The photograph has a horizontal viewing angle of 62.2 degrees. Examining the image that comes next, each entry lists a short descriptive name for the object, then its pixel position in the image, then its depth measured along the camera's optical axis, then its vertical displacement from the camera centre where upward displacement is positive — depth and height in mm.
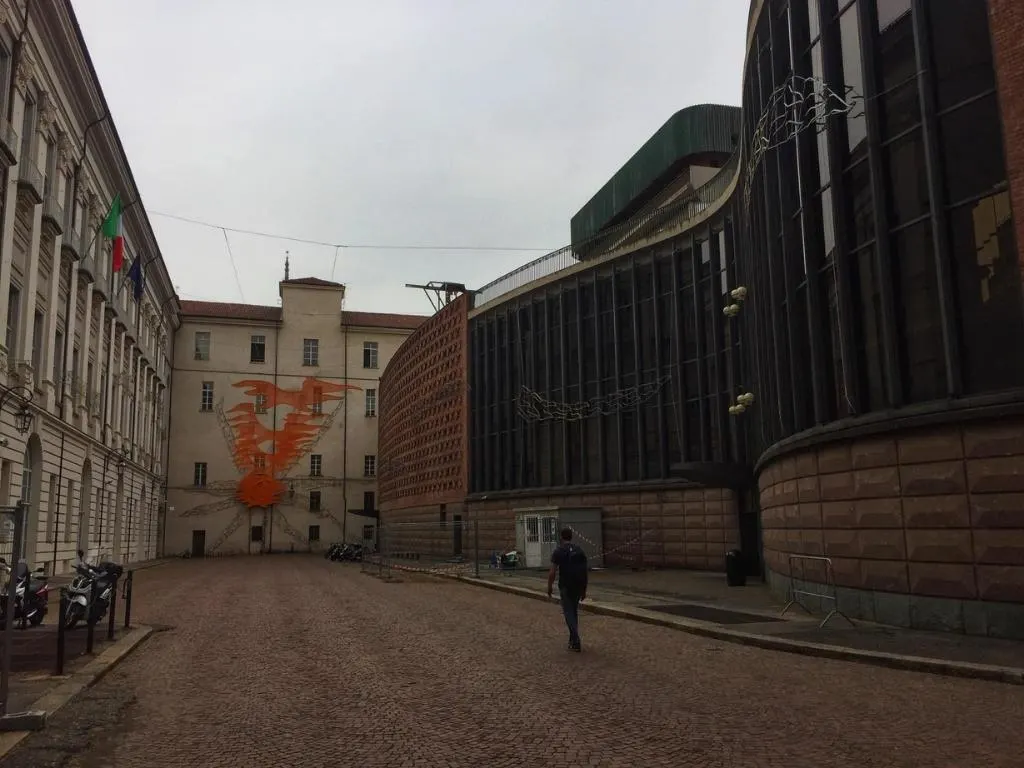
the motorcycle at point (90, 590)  12961 -983
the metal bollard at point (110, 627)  12344 -1475
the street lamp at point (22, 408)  23109 +3285
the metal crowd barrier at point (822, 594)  13953 -1445
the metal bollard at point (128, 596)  13591 -1151
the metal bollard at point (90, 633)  10914 -1367
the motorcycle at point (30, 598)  13539 -1156
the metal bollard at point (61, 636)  9190 -1179
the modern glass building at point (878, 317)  12070 +3314
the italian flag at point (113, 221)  30562 +10891
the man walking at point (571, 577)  11453 -844
